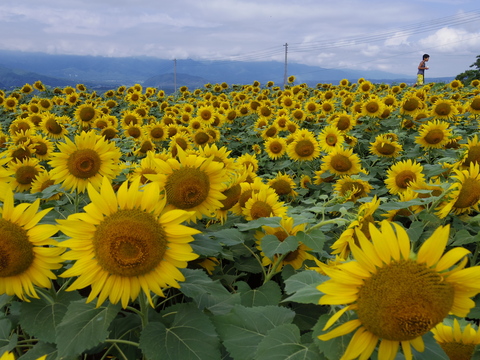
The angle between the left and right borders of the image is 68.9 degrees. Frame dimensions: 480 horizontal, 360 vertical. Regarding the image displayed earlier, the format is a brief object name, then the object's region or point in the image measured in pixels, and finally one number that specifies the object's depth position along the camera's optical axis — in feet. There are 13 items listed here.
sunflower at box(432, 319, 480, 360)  4.60
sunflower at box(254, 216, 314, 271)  6.85
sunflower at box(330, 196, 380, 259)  6.01
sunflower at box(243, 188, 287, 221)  7.80
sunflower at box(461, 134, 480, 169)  8.95
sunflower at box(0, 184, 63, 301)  4.45
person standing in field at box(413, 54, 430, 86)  49.14
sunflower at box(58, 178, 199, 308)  3.94
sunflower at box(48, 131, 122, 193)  7.95
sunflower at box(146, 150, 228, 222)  5.48
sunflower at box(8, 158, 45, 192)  11.06
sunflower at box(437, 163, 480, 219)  6.97
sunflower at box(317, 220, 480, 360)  2.93
